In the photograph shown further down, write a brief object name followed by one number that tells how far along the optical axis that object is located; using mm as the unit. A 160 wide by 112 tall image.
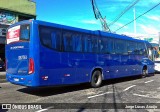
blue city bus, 6186
